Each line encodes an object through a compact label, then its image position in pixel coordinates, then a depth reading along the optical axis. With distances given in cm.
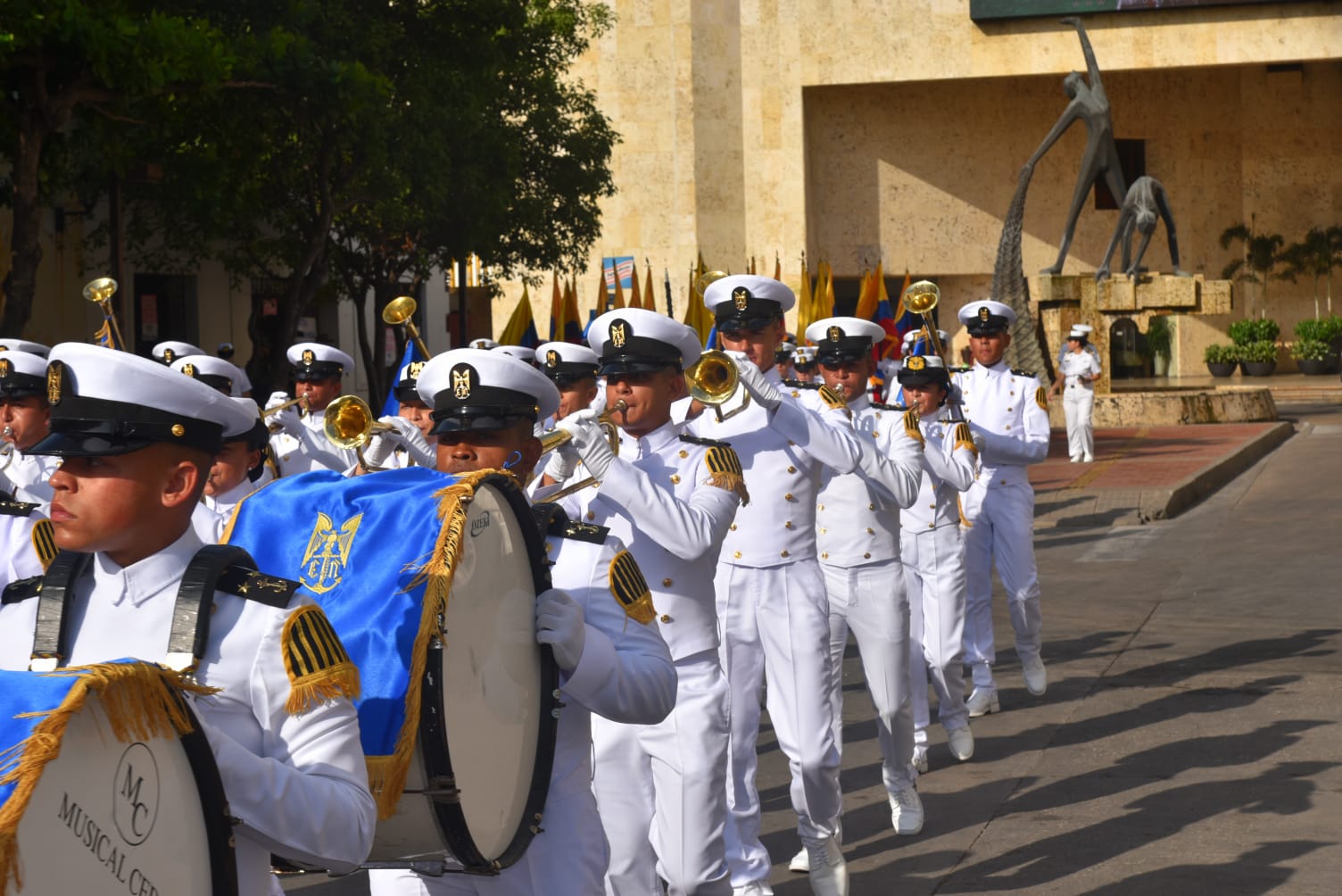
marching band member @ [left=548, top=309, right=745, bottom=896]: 485
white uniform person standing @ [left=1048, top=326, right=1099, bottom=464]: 2456
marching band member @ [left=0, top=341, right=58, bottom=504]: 609
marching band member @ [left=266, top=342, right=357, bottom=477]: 996
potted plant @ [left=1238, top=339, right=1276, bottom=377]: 4719
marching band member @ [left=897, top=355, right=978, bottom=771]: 867
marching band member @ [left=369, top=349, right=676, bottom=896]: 381
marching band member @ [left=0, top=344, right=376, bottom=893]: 263
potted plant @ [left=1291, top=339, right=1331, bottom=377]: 4716
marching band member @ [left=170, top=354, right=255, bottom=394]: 828
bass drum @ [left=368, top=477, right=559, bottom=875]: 304
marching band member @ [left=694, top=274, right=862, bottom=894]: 638
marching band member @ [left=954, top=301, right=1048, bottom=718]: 1009
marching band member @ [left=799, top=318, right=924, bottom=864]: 734
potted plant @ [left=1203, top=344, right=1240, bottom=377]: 4819
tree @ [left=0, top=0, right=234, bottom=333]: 1369
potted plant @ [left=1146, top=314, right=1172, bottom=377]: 5181
